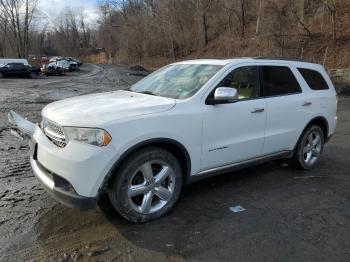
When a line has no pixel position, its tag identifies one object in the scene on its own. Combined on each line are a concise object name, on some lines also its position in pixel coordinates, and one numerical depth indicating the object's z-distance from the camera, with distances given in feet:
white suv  11.98
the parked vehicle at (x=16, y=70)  102.99
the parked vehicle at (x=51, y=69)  122.72
